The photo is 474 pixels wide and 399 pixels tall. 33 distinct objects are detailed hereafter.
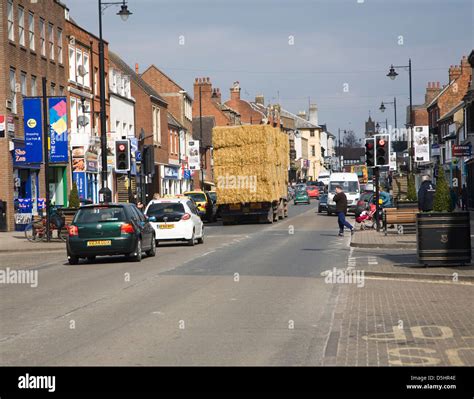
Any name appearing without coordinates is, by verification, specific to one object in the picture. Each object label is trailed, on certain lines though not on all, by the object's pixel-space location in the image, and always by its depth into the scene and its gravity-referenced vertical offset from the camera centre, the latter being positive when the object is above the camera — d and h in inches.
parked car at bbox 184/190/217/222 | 2024.5 -39.4
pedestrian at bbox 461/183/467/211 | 2178.4 -41.8
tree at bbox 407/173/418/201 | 1416.1 -15.9
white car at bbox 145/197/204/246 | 1183.6 -42.4
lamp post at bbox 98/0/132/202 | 1349.7 +134.2
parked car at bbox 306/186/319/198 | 4249.5 -35.9
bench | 1309.1 -52.3
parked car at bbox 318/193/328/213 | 2402.3 -52.4
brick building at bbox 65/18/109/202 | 2051.4 +187.2
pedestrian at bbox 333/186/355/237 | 1359.5 -37.4
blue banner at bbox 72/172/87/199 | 2136.3 +11.9
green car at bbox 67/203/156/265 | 929.5 -45.2
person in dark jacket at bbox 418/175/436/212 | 1025.5 -16.2
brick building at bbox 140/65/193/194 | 3501.5 +308.8
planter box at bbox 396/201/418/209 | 1369.3 -33.9
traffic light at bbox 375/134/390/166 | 1288.1 +40.6
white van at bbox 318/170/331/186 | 5018.9 +23.4
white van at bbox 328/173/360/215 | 2300.7 -11.1
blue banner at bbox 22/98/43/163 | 1576.0 +98.5
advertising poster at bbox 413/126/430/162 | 1978.3 +75.8
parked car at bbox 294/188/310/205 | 3501.5 -50.7
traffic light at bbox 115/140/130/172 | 1284.4 +40.9
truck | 1774.1 +33.1
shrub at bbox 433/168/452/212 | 773.9 -15.6
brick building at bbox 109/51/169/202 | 2928.2 +215.7
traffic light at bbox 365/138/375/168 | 1302.9 +37.2
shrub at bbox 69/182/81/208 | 1391.5 -17.0
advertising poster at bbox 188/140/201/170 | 3186.5 +100.3
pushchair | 1531.7 -59.0
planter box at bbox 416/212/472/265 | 756.0 -46.2
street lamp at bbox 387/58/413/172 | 2180.1 +244.2
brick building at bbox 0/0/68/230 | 1683.1 +208.1
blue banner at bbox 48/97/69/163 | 1469.0 +93.4
